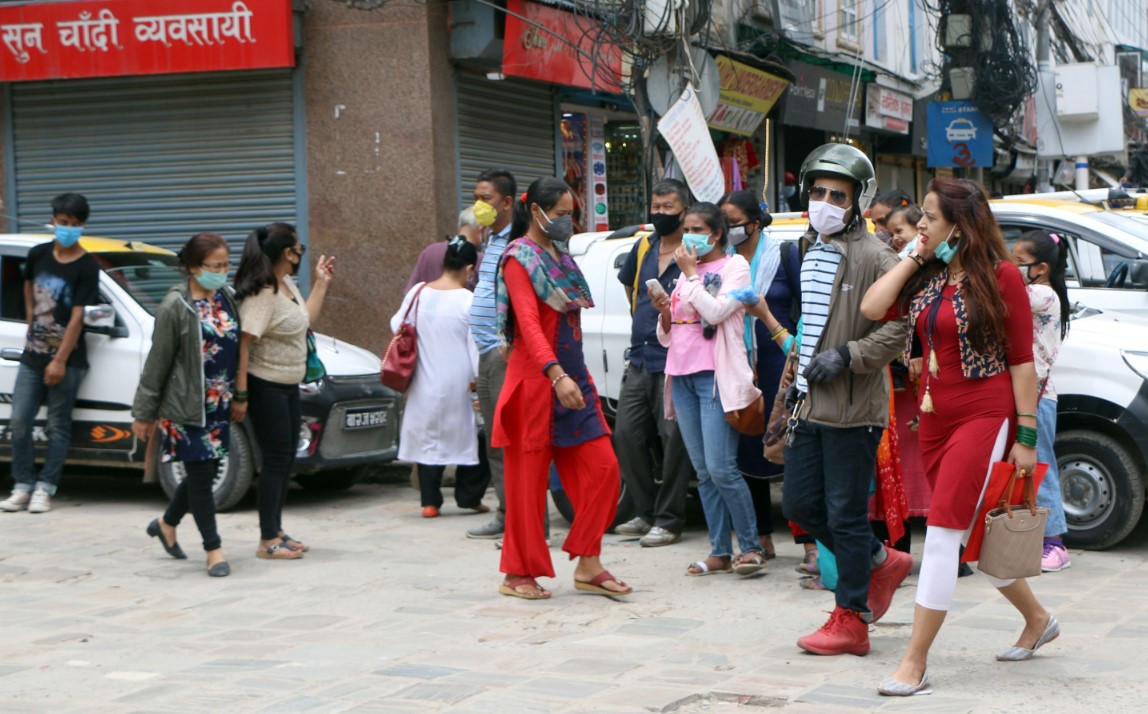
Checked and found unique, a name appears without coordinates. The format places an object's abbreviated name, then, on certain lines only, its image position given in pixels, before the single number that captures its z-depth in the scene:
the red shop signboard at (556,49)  12.66
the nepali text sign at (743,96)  15.87
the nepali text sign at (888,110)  20.78
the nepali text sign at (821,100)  18.14
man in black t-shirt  9.43
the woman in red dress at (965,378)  5.09
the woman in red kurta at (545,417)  6.72
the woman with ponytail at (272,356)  7.64
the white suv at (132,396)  9.50
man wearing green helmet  5.67
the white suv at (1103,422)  7.67
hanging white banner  10.17
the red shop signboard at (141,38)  12.30
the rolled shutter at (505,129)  13.01
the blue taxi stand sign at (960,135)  19.42
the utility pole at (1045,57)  26.86
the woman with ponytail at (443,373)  9.16
